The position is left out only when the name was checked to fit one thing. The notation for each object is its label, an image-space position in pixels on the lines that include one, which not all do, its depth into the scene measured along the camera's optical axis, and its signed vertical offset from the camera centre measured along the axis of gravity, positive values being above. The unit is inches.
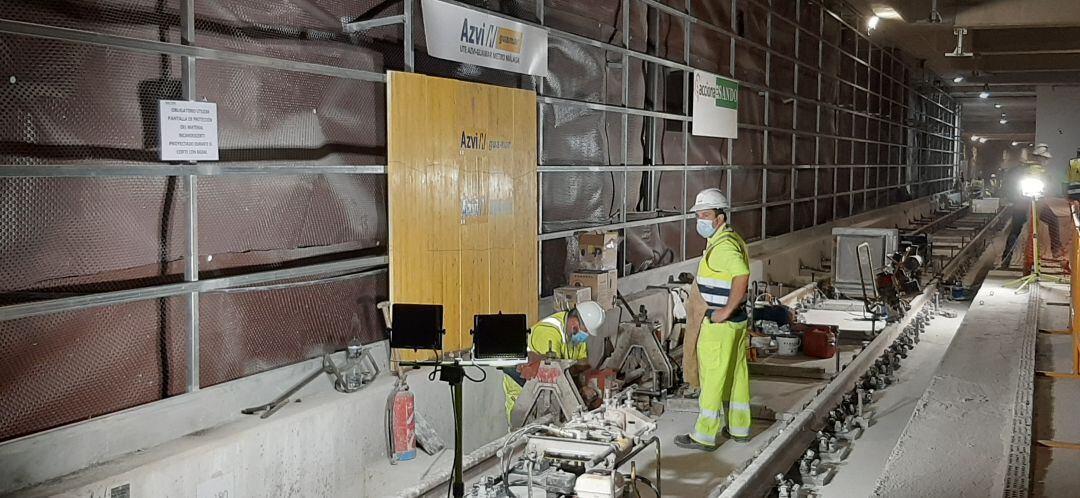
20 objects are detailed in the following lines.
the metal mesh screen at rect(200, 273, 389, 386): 264.5 -43.0
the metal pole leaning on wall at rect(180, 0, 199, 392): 246.7 -12.7
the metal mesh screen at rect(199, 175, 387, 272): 263.0 -12.1
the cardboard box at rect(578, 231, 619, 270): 411.8 -30.9
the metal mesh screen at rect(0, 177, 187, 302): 211.3 -13.4
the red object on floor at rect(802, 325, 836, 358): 482.3 -79.9
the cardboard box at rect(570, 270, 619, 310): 402.6 -43.1
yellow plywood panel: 322.7 -7.5
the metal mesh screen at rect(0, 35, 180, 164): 209.3 +16.6
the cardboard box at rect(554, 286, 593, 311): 376.5 -46.2
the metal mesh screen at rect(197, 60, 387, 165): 264.1 +17.5
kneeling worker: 324.8 -54.5
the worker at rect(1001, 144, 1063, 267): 753.0 -30.6
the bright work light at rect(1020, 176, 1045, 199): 694.5 -5.7
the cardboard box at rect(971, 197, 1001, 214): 1710.8 -47.2
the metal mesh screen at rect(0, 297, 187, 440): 212.2 -42.9
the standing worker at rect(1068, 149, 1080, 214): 640.2 -4.8
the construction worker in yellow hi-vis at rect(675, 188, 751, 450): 325.1 -50.2
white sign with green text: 582.6 +43.2
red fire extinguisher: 306.7 -76.8
